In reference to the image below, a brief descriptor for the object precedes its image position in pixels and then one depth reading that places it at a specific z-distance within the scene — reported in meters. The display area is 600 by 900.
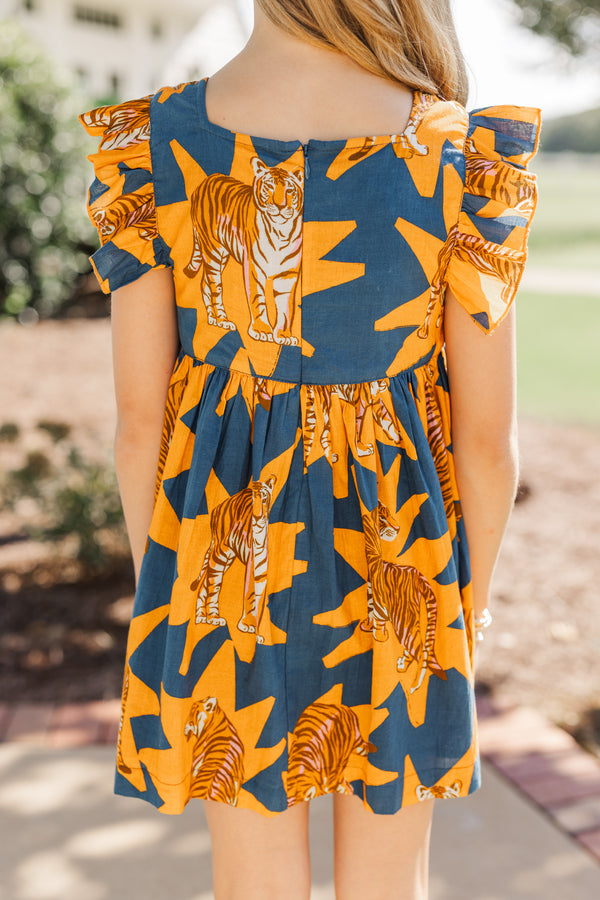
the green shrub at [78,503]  3.71
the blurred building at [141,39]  23.86
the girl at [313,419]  1.24
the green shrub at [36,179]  8.83
